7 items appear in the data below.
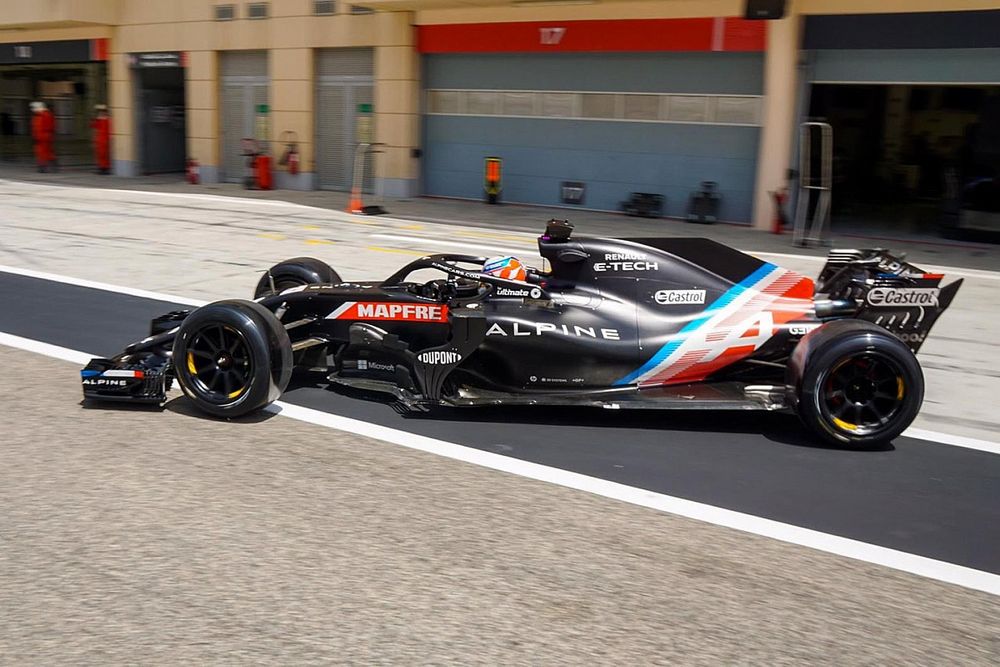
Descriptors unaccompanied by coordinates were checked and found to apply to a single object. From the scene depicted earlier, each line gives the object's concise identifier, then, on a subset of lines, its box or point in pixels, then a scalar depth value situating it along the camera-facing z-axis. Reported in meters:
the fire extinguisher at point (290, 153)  23.41
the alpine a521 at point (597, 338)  5.78
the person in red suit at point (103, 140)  28.00
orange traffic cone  18.59
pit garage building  16.45
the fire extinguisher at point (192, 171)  25.27
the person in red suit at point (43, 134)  27.05
